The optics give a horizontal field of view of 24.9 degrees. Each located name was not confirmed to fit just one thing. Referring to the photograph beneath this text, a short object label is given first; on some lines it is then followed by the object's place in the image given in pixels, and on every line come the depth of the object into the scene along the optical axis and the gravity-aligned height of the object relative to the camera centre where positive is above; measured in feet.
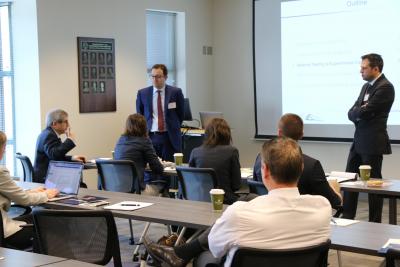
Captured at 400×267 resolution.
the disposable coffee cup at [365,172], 22.78 -2.46
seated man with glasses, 26.87 -1.95
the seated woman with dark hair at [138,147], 26.16 -2.01
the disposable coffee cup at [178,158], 26.66 -2.39
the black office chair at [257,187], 19.16 -2.39
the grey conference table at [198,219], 13.55 -2.58
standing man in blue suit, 33.56 -1.34
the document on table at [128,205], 18.06 -2.60
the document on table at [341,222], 15.60 -2.57
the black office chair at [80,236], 14.79 -2.62
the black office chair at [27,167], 27.26 -2.68
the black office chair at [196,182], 21.63 -2.58
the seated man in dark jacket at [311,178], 18.08 -2.06
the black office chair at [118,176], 25.17 -2.77
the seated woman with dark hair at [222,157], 22.50 -2.02
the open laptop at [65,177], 20.06 -2.23
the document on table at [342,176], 23.19 -2.65
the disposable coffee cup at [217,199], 17.10 -2.32
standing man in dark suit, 27.65 -1.38
